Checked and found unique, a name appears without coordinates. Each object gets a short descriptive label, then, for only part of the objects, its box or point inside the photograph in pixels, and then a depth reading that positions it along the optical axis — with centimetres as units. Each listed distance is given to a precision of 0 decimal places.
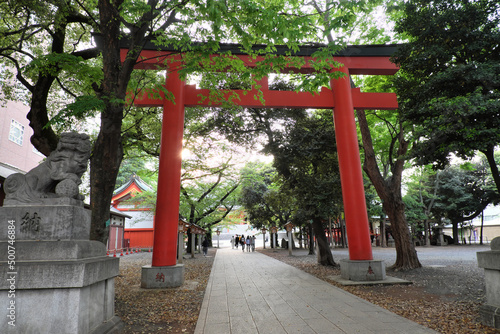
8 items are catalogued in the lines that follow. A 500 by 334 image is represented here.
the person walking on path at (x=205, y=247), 2299
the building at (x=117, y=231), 2250
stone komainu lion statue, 369
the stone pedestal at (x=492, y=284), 427
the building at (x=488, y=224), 3641
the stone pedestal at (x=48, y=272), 316
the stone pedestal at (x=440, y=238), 3174
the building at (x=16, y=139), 1630
